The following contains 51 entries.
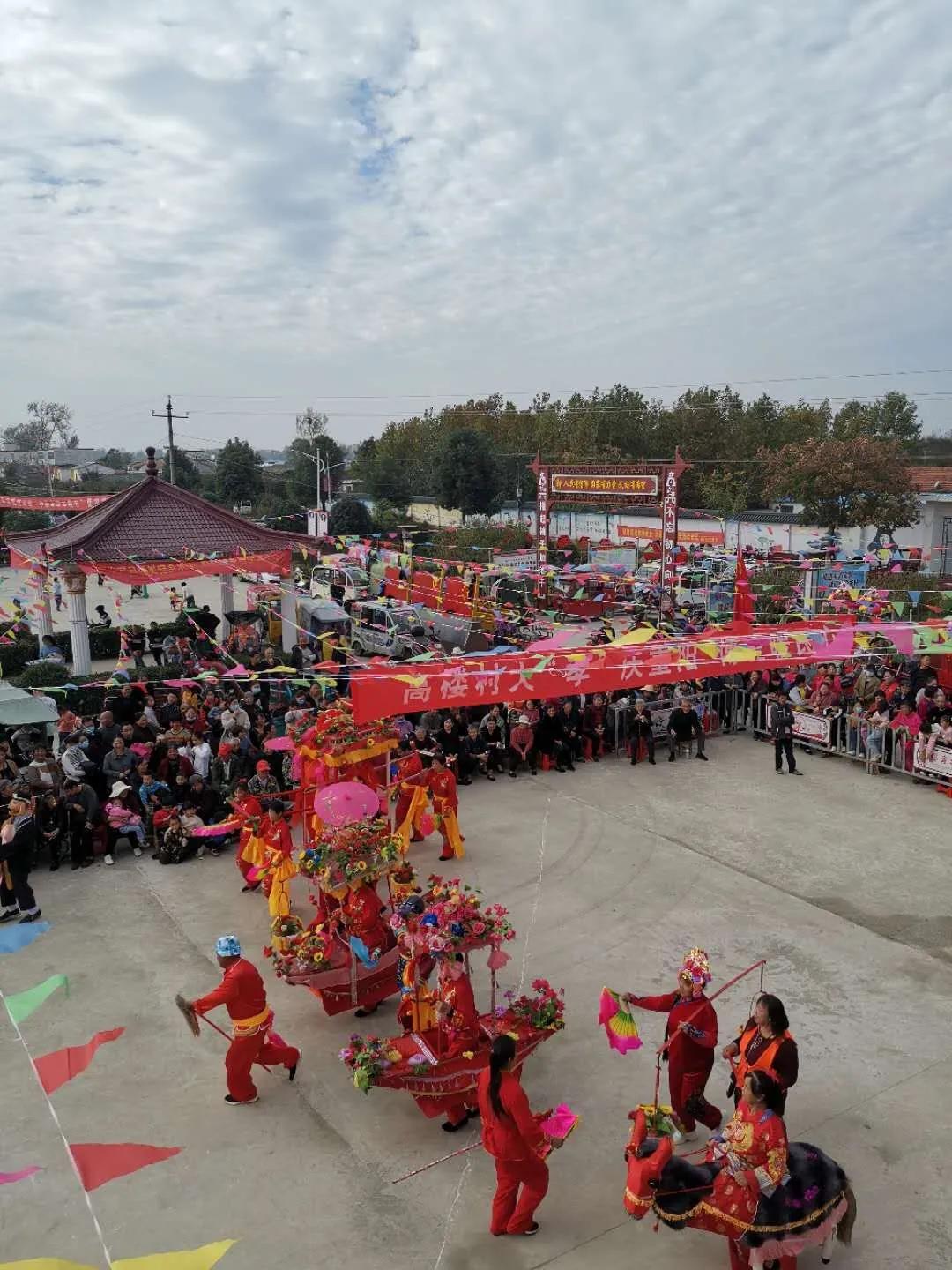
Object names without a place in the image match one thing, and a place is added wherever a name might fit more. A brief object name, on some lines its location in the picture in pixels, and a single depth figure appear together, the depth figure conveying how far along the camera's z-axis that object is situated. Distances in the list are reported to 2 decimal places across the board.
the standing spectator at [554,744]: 14.16
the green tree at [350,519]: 48.44
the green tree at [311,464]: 61.19
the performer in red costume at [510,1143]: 5.03
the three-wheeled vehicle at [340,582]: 27.19
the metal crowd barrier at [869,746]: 13.08
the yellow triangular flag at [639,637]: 11.53
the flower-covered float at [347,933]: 7.32
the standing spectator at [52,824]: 10.56
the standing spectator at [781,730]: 13.64
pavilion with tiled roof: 18.06
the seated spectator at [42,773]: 10.75
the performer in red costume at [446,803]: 10.59
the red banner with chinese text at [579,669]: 8.41
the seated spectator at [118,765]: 11.52
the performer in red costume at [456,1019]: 6.20
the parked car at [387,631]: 20.91
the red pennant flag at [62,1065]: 5.11
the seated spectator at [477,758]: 13.66
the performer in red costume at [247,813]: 9.96
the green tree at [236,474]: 61.91
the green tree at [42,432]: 101.38
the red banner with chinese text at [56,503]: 29.20
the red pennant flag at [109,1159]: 4.64
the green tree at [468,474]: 49.28
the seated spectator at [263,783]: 11.23
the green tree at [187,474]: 68.43
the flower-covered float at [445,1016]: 6.02
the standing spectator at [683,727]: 14.70
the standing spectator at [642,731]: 14.43
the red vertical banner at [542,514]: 30.75
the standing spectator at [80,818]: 10.54
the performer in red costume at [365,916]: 7.52
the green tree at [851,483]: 30.36
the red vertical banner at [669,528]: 26.62
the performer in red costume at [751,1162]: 4.61
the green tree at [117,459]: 116.31
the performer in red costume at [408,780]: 10.70
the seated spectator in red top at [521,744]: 13.95
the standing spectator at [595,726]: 14.69
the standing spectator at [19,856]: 8.91
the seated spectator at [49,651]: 19.38
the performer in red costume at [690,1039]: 5.95
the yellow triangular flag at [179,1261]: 4.07
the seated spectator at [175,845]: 10.79
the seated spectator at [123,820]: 10.85
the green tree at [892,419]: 52.34
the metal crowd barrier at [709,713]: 14.97
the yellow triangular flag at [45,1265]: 4.11
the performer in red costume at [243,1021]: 6.21
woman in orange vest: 5.36
